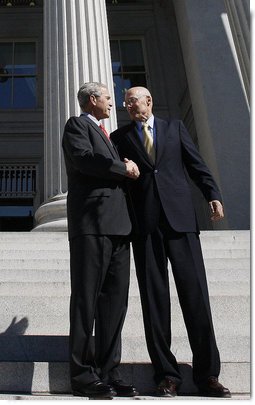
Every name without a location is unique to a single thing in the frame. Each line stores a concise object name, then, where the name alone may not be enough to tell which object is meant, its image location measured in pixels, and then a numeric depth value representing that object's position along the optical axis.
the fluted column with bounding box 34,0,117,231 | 6.93
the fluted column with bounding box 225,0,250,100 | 8.67
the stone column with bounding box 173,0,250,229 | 8.85
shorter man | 2.57
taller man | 2.66
